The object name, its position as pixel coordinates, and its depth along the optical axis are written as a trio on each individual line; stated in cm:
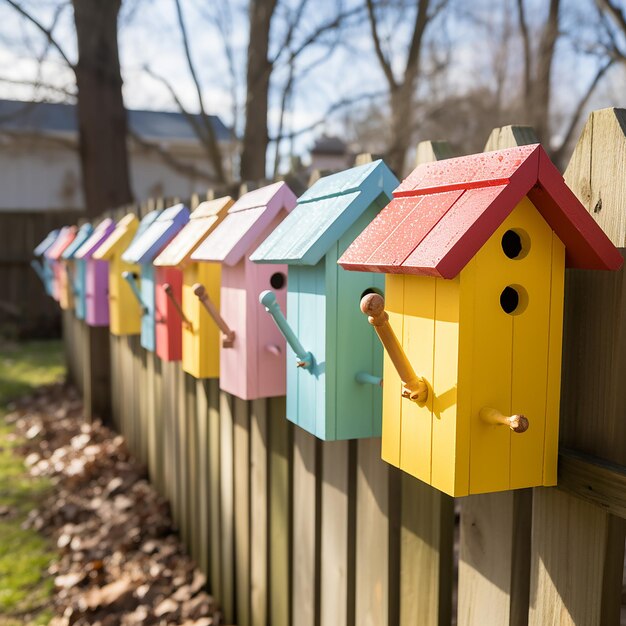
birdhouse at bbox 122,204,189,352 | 273
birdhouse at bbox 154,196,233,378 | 219
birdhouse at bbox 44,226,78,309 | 531
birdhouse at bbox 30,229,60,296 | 650
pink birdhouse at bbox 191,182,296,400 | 187
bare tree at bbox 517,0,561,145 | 1194
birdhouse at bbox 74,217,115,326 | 387
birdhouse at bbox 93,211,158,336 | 338
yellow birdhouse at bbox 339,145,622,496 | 106
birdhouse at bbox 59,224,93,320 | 445
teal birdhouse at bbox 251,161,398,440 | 146
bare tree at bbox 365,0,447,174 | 1060
